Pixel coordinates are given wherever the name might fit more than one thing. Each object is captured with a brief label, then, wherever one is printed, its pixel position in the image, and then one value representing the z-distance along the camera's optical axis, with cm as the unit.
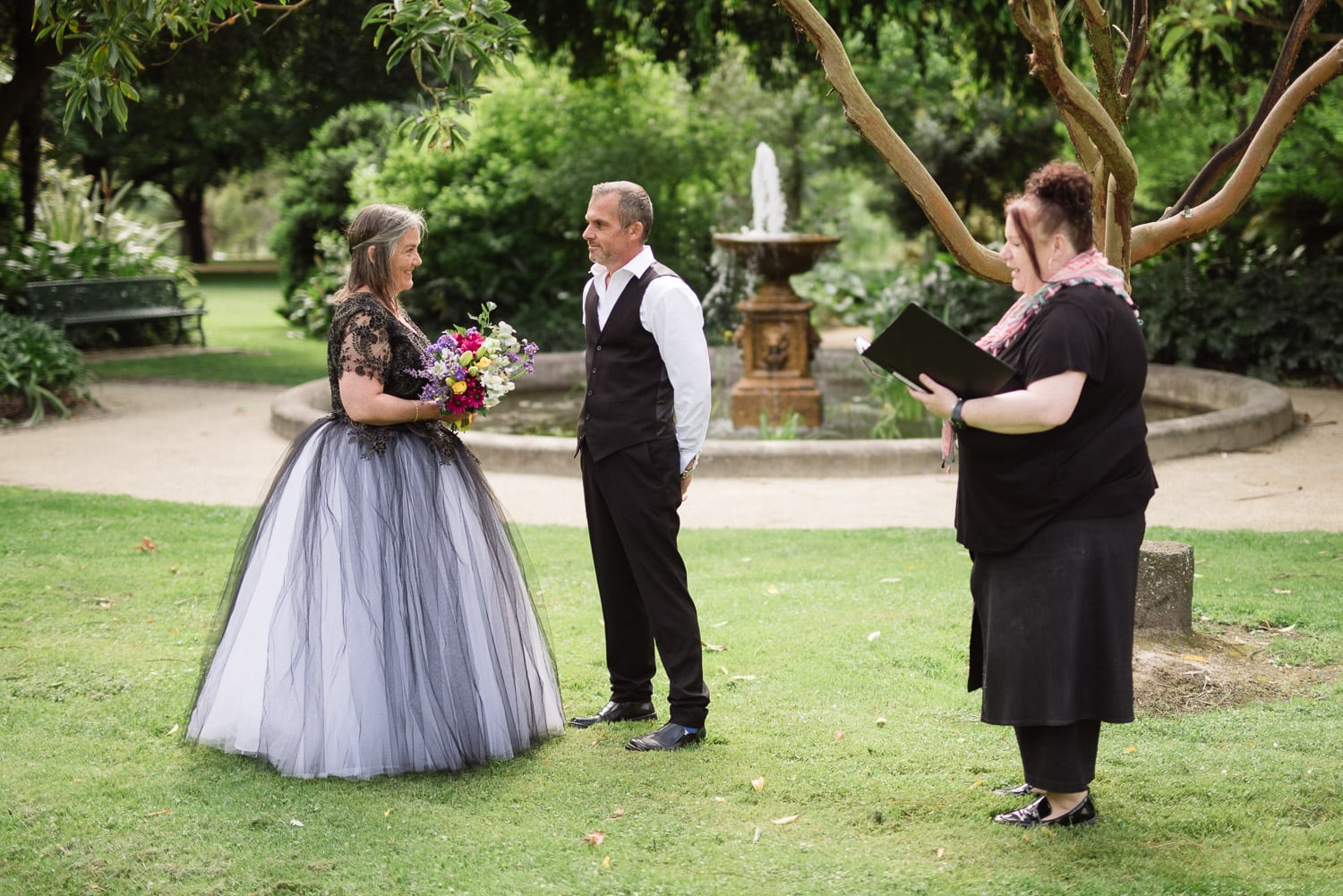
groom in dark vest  443
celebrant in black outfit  352
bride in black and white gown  429
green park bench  1628
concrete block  547
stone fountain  1187
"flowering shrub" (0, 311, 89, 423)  1205
